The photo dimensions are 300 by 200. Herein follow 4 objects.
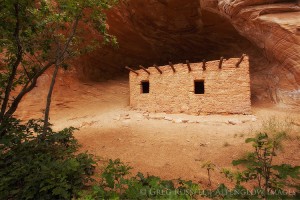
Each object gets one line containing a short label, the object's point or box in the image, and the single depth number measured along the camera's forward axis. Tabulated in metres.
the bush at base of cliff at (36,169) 2.39
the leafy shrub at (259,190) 1.59
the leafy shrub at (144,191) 2.06
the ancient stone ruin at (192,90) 7.46
